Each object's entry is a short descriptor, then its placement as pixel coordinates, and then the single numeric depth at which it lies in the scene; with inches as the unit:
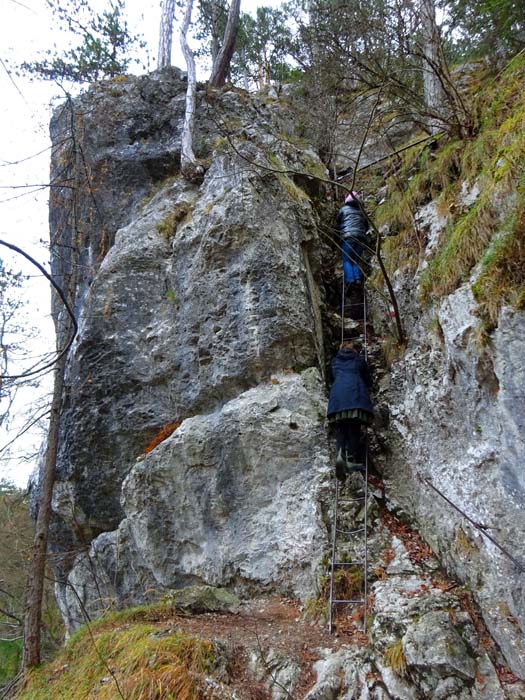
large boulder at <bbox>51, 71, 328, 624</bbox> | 249.9
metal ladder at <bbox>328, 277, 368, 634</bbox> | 200.2
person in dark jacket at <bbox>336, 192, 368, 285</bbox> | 323.3
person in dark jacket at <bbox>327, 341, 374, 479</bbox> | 237.5
